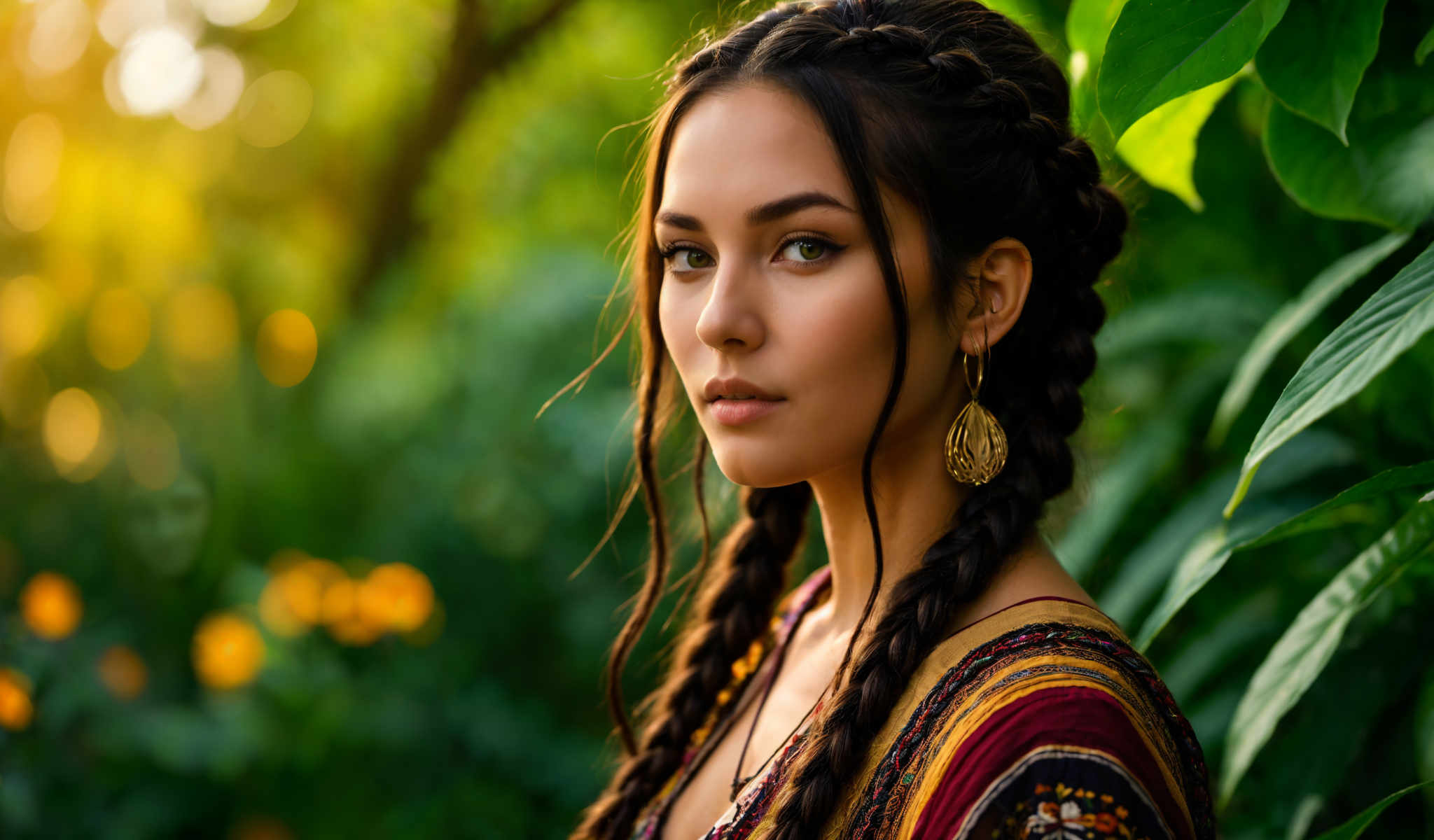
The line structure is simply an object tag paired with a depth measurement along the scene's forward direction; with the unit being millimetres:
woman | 1620
